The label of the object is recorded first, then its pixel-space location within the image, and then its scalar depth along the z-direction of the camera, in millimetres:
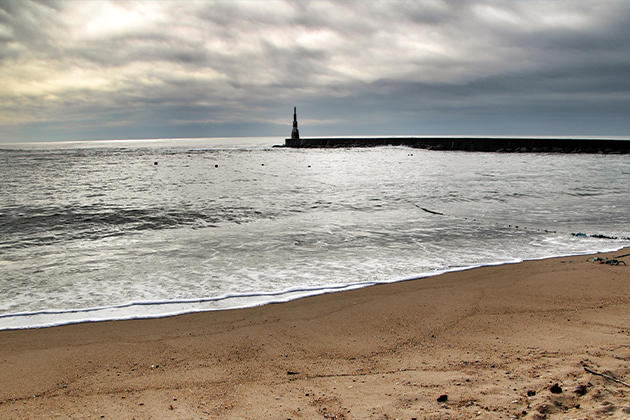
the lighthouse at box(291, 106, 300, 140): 74350
